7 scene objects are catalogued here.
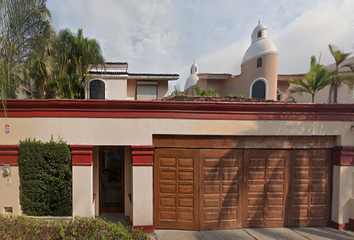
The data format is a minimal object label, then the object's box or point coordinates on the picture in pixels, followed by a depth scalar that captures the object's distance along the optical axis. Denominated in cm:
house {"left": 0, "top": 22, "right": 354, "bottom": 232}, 466
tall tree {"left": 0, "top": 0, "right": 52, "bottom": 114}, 442
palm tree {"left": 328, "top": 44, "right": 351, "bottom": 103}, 685
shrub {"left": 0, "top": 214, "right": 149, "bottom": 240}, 298
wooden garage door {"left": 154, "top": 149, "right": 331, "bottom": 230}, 497
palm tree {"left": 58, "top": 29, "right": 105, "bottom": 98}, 846
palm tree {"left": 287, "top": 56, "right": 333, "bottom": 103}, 744
